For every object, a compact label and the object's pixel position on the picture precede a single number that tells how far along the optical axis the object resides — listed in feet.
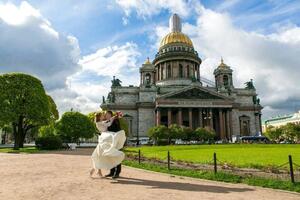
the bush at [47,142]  152.56
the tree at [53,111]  189.66
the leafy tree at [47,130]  207.16
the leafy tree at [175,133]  202.28
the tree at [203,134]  212.07
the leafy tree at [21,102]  144.87
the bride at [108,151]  39.42
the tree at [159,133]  202.90
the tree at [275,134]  268.62
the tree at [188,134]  212.86
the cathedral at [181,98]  257.34
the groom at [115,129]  41.27
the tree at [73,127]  202.90
